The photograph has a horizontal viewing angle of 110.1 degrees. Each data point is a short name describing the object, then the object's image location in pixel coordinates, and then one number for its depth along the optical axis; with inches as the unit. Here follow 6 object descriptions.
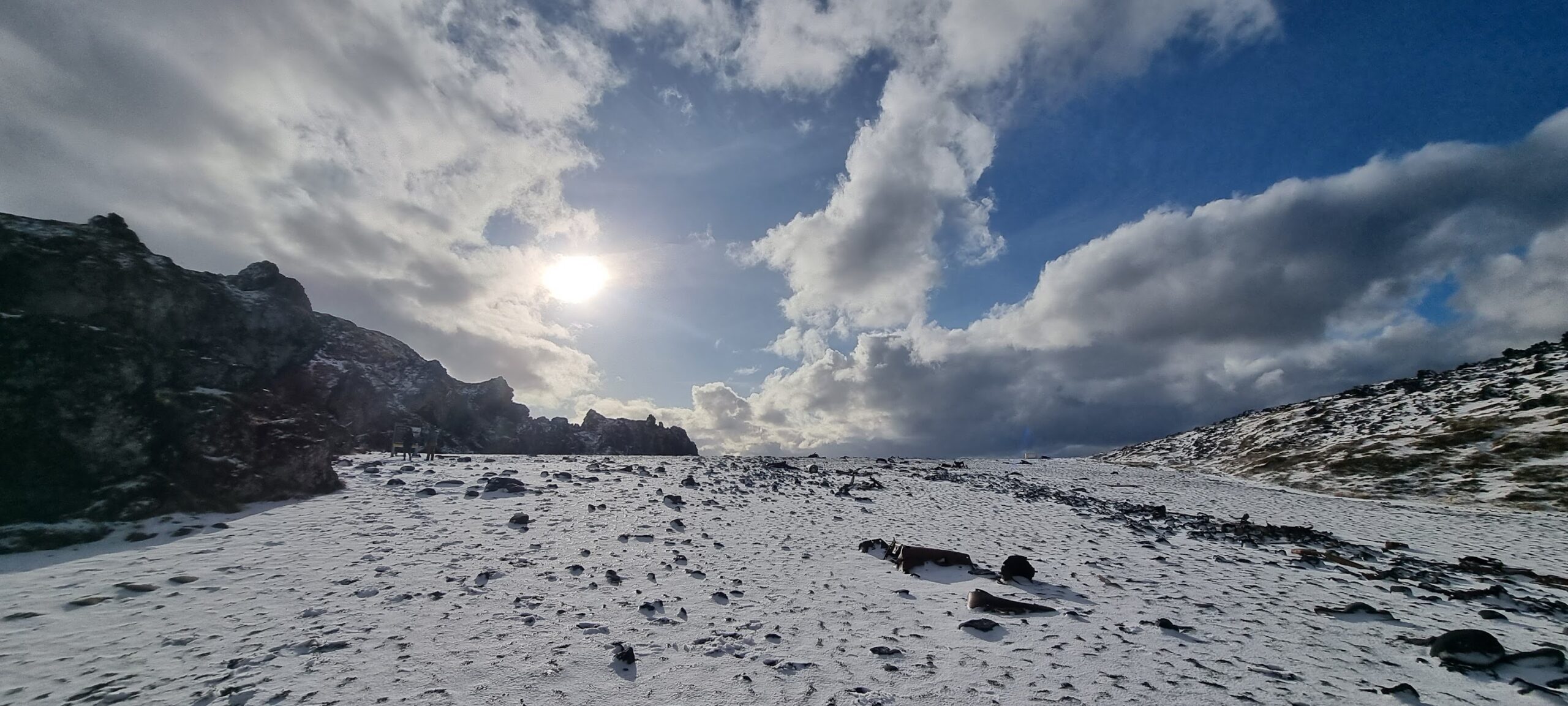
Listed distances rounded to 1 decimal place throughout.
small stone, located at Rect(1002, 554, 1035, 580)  451.8
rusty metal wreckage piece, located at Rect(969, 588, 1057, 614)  372.5
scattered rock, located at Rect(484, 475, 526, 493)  720.5
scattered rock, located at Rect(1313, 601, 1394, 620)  383.2
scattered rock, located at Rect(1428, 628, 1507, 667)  299.4
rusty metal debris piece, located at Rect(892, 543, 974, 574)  474.6
